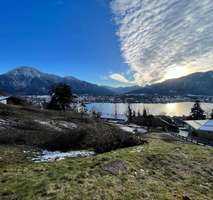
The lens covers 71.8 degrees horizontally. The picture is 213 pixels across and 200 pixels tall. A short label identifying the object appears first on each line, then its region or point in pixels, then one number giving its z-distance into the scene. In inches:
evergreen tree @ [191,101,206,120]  2366.0
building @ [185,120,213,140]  1268.9
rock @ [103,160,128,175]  255.7
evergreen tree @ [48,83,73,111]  1775.7
